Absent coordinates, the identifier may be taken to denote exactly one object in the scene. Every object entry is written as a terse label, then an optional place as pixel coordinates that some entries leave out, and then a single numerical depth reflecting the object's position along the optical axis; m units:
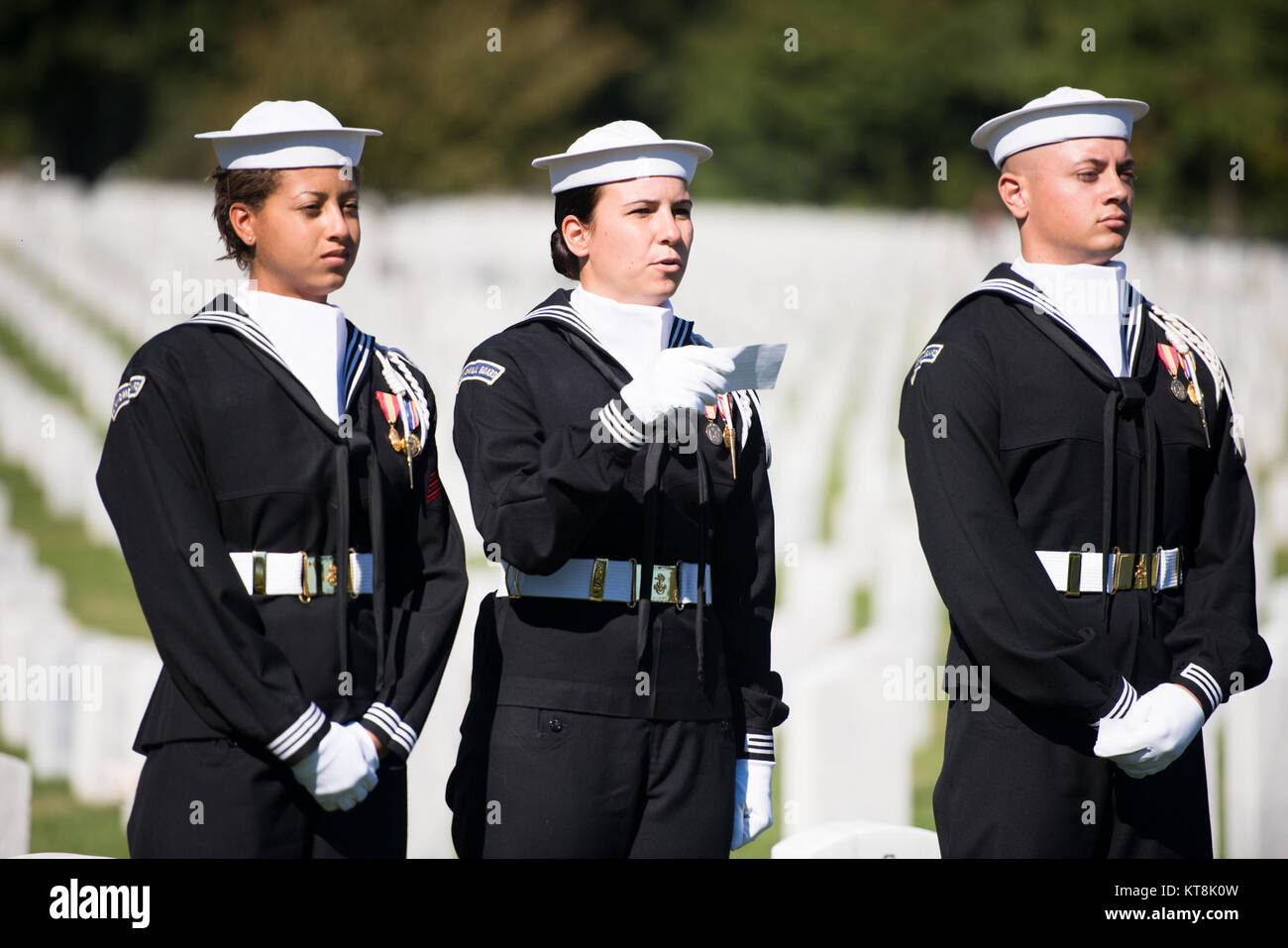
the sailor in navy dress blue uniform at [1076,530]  7.77
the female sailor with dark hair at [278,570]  7.14
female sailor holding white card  7.45
